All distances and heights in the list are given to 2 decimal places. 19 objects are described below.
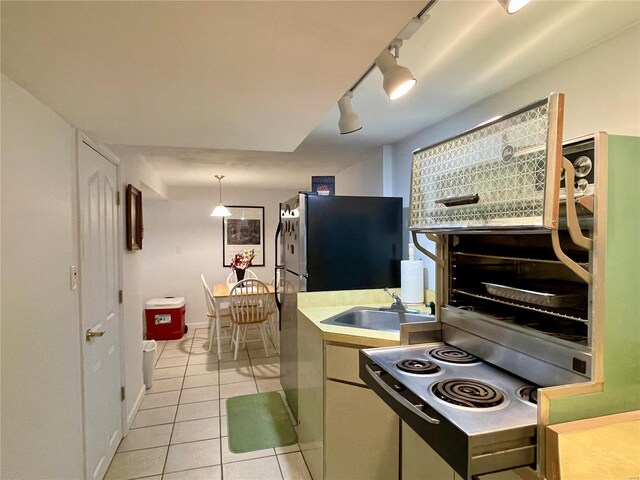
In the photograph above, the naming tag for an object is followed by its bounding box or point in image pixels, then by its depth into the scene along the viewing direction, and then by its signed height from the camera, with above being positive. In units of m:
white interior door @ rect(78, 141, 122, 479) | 1.81 -0.43
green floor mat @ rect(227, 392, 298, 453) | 2.40 -1.48
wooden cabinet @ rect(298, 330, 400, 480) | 1.69 -0.99
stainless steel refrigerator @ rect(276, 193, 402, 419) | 2.44 -0.09
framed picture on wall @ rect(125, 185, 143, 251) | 2.58 +0.14
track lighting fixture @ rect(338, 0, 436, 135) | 1.26 +0.63
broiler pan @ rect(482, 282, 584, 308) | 0.96 -0.18
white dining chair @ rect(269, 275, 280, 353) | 4.49 -1.27
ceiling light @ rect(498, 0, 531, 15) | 0.88 +0.61
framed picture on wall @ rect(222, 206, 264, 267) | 5.58 +0.03
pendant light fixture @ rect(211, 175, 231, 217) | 4.51 +0.33
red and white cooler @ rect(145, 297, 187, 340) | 4.71 -1.19
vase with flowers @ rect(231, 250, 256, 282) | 4.68 -0.43
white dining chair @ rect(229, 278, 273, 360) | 3.99 -0.87
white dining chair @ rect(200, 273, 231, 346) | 4.24 -1.00
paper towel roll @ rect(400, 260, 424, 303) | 2.48 -0.35
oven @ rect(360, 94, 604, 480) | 0.82 -0.19
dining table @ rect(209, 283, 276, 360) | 4.04 -0.78
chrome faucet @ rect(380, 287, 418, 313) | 2.25 -0.50
